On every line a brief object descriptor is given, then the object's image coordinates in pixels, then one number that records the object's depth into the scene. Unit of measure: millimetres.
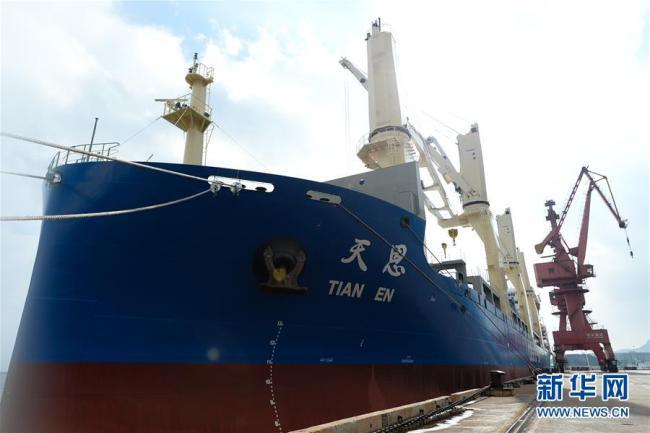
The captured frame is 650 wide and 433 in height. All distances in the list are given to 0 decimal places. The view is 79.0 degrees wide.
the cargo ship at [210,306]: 6656
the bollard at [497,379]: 14516
